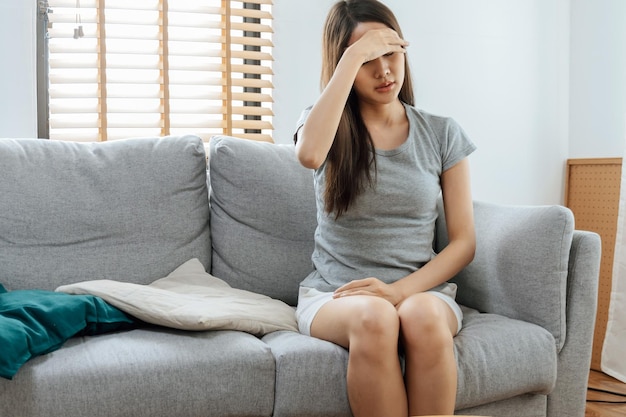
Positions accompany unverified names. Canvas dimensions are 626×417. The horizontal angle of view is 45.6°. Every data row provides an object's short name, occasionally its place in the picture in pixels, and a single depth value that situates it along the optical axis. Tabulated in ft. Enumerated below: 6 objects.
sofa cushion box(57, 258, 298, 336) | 5.31
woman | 5.72
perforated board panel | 9.43
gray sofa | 4.84
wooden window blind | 8.49
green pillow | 4.58
